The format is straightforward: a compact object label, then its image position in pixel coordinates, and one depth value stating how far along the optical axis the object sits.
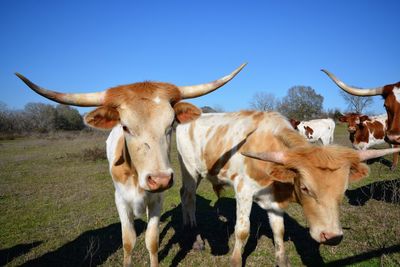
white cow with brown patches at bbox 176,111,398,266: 3.07
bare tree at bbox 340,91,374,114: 65.62
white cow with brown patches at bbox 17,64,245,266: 2.89
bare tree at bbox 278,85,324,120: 56.62
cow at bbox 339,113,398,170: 14.33
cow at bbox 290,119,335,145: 19.80
